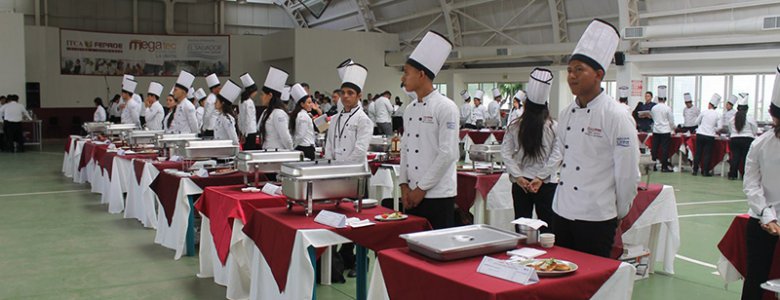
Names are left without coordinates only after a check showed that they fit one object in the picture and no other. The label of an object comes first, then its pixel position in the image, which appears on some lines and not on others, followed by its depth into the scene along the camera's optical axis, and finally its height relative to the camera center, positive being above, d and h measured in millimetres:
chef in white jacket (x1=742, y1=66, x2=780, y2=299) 2748 -301
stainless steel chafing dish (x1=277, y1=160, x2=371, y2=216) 2955 -254
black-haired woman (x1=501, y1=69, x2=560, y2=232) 3920 -170
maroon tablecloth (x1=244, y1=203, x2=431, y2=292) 2816 -456
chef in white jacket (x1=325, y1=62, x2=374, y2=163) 4121 -4
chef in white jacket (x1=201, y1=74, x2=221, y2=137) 8344 +144
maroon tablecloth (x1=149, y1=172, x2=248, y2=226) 4453 -432
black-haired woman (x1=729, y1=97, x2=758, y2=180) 8883 -71
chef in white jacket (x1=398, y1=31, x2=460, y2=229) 3129 -74
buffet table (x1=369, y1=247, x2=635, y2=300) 1874 -444
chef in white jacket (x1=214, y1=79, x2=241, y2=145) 5727 +66
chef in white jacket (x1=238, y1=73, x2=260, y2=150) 6191 +23
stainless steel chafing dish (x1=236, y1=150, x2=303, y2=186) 3822 -211
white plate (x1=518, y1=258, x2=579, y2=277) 1977 -417
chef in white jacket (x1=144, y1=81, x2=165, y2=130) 8414 +133
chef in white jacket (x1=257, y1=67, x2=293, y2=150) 5129 +40
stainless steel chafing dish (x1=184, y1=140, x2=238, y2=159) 4750 -191
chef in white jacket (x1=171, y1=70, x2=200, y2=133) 7375 +78
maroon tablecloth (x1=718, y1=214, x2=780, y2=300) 3254 -557
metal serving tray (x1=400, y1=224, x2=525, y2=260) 2122 -377
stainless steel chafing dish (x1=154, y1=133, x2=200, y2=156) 5773 -171
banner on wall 17516 +1786
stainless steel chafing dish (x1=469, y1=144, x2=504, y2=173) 4898 -203
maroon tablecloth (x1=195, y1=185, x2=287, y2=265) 3523 -451
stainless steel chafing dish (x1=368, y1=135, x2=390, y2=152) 6196 -184
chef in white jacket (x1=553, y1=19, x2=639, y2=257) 2480 -104
